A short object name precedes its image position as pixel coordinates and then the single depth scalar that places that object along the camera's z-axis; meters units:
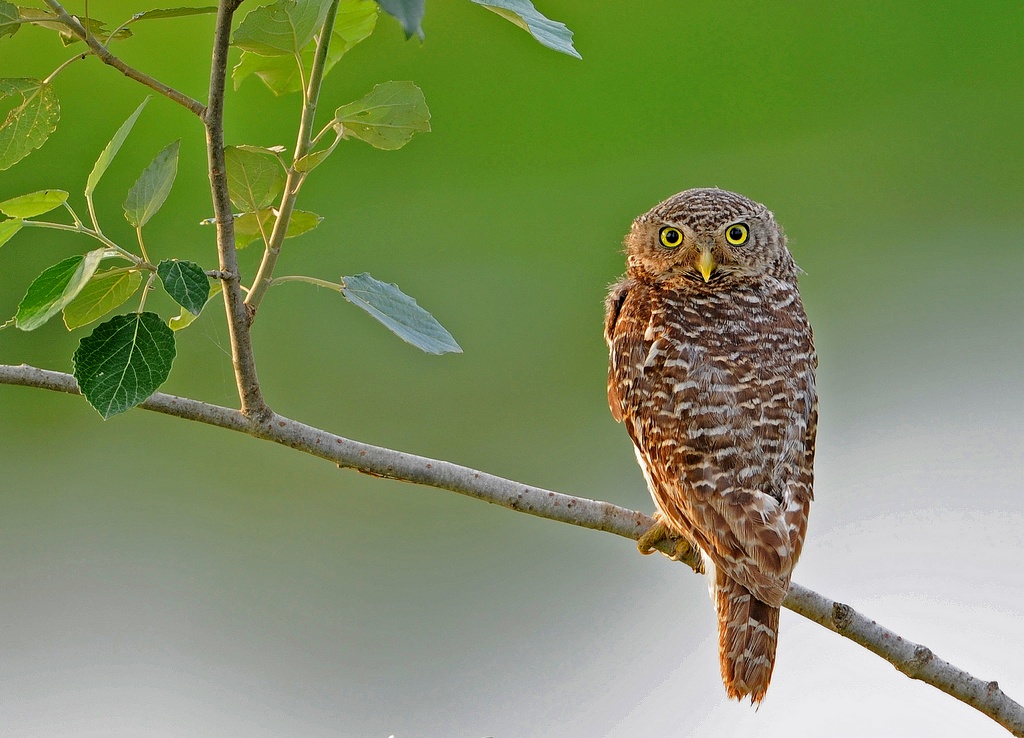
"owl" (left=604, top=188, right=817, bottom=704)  8.26
